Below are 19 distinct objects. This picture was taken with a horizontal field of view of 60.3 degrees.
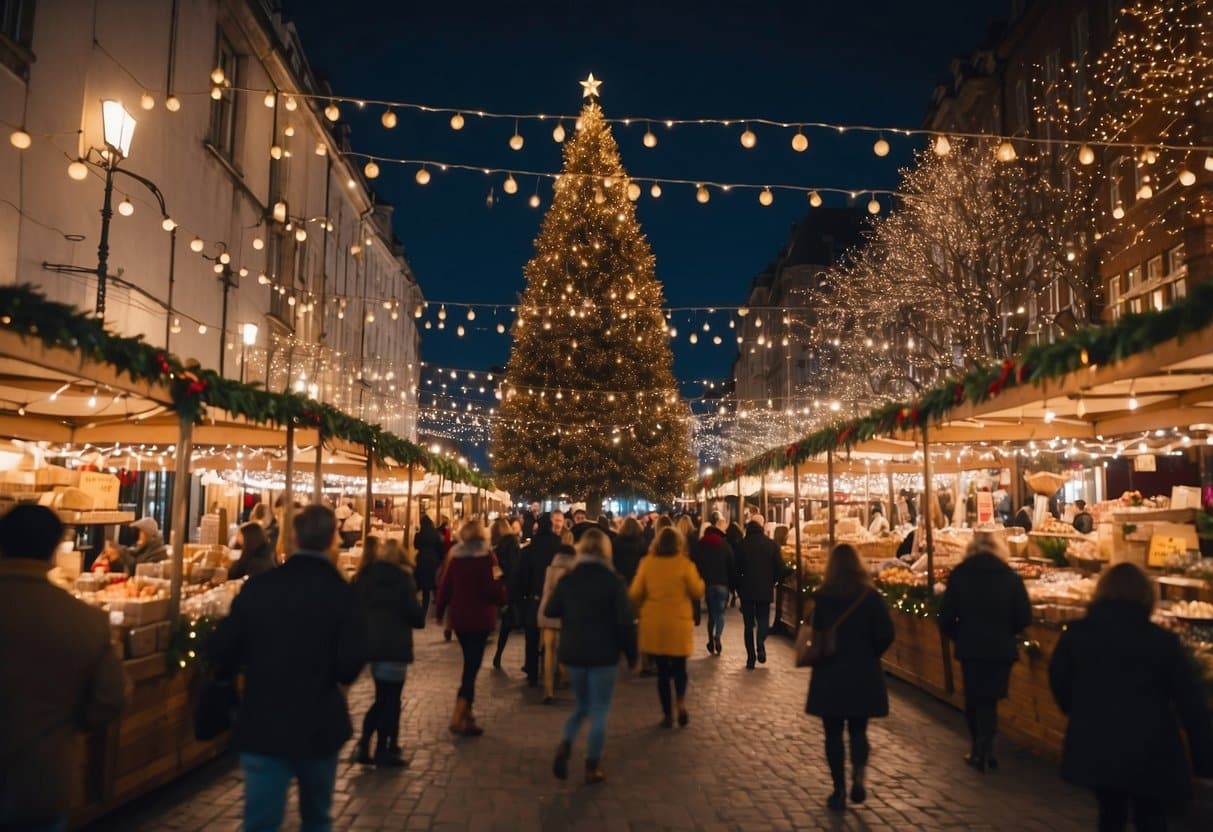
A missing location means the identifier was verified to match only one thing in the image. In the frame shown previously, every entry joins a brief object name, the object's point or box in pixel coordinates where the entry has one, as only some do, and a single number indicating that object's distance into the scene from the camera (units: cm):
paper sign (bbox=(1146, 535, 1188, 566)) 1028
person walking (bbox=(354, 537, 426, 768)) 796
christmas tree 3925
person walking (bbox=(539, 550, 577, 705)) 1023
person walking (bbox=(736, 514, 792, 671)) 1322
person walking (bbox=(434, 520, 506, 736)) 912
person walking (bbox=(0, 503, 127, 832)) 371
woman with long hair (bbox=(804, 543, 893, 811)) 676
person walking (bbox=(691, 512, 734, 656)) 1413
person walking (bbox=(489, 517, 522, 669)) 1386
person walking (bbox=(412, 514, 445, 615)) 1894
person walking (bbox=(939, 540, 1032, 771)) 776
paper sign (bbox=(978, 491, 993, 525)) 1712
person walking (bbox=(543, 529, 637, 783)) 741
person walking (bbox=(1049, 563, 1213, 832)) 453
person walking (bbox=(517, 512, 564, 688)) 1207
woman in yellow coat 937
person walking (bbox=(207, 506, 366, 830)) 434
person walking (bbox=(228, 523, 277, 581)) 871
